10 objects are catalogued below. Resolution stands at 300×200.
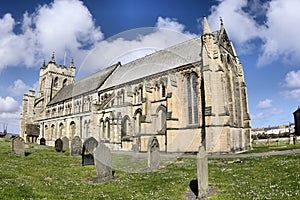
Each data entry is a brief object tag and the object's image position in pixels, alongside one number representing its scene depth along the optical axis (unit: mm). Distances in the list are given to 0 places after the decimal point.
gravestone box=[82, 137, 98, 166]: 18391
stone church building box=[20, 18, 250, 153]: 26031
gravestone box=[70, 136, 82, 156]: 25125
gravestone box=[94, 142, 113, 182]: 12930
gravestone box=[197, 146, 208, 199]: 9289
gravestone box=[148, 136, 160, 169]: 15836
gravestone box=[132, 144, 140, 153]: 29489
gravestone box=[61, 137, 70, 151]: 34125
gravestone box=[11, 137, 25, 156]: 22391
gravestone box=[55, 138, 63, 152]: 30353
